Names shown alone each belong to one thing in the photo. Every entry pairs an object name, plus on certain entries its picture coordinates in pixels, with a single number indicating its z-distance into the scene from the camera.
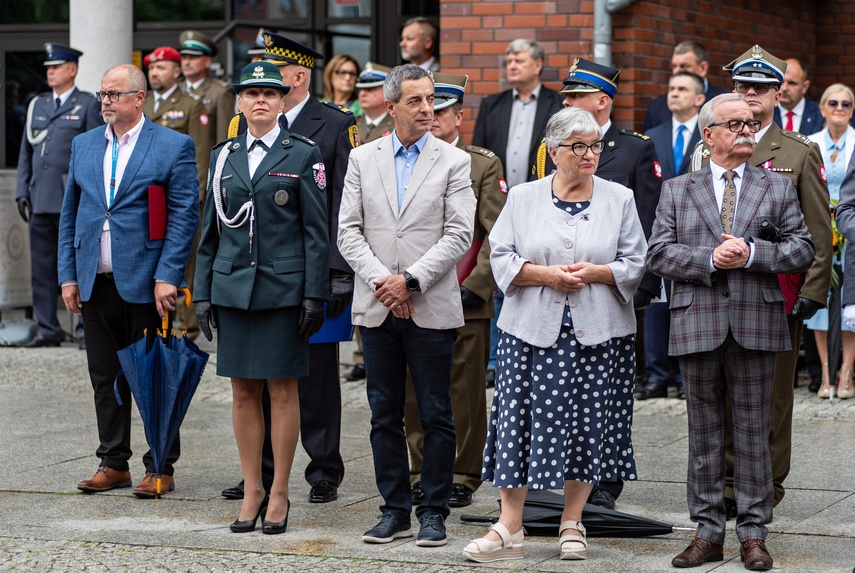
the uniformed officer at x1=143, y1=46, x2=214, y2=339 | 21.13
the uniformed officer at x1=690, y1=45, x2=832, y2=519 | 11.68
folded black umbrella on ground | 11.41
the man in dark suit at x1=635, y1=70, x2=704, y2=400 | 17.82
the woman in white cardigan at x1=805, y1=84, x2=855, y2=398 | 17.93
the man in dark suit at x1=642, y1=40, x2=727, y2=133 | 18.46
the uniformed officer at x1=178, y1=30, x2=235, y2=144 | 21.23
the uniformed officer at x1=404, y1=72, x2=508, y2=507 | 12.73
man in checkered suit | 10.57
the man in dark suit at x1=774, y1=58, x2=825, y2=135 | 19.21
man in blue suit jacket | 13.12
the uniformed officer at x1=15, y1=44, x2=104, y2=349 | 21.42
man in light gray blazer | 11.33
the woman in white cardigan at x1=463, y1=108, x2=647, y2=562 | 10.68
